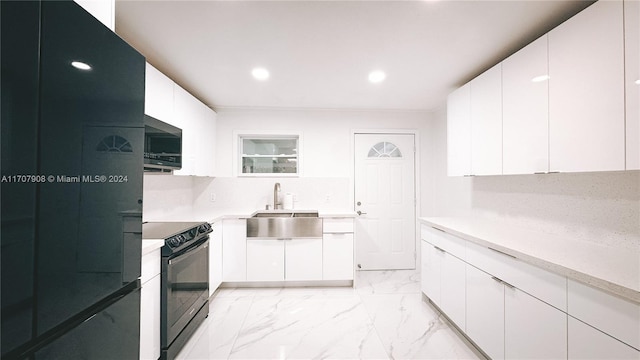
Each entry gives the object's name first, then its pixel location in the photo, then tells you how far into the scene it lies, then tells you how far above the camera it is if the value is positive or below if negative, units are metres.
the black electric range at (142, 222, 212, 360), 1.73 -0.74
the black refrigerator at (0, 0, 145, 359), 0.60 +0.00
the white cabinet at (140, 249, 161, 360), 1.52 -0.77
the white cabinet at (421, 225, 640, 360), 1.04 -0.66
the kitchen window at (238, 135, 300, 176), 3.74 +0.44
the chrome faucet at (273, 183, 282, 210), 3.56 -0.16
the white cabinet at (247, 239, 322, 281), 3.06 -0.90
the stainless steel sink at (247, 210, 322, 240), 3.05 -0.51
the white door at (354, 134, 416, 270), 3.74 -0.23
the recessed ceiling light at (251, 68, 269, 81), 2.38 +1.07
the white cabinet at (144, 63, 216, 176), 2.05 +0.66
